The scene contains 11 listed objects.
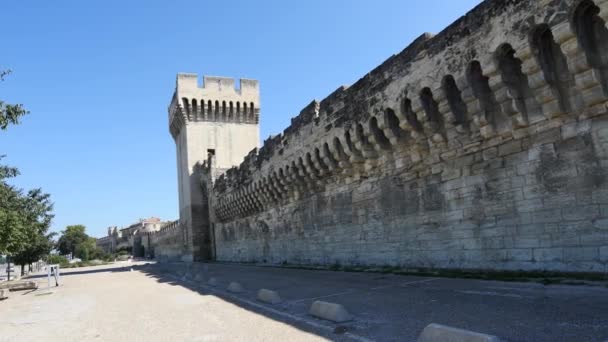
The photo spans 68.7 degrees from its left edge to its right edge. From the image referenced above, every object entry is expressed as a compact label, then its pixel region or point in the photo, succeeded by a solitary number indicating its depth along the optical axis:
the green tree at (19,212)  9.59
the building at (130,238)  67.19
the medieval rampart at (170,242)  32.01
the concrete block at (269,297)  7.34
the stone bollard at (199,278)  13.10
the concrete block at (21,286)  16.16
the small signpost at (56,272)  15.68
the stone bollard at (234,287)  9.34
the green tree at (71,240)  74.54
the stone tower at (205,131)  29.64
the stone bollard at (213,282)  11.27
